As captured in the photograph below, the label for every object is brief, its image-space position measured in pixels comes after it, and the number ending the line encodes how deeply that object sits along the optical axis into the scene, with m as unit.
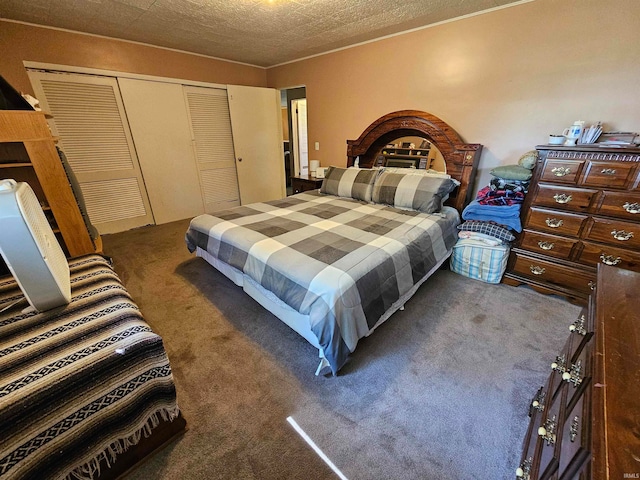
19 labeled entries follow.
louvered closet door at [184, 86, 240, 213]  3.78
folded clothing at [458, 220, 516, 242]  2.13
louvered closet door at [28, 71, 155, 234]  2.83
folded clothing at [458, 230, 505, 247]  2.18
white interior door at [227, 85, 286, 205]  4.11
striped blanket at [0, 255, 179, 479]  0.76
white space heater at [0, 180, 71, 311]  0.90
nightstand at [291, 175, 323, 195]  3.62
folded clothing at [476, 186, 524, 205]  2.16
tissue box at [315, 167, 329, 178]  3.76
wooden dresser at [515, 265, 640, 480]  0.43
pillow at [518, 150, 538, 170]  2.06
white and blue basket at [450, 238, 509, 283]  2.22
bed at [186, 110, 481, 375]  1.39
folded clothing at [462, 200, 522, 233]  2.13
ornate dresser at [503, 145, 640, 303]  1.70
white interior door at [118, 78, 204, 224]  3.29
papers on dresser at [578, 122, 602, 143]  1.83
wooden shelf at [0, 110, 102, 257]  1.50
